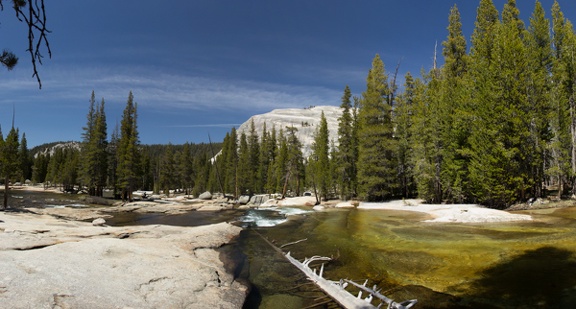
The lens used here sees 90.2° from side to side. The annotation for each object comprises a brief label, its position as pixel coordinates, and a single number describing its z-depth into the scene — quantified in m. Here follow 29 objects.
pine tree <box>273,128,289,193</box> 65.94
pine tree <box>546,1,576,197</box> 27.22
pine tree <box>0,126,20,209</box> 32.47
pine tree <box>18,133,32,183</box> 102.02
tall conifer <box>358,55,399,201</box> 39.28
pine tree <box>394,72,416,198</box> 40.31
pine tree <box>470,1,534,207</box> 23.23
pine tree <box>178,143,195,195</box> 88.94
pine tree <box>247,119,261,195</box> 73.69
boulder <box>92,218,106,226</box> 21.57
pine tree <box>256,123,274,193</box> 75.51
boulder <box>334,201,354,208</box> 37.61
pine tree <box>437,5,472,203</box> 28.73
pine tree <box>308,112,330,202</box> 50.88
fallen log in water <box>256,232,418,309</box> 6.38
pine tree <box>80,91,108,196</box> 56.53
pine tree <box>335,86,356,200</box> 46.97
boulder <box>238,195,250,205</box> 55.03
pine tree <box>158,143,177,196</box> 86.24
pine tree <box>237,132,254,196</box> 73.00
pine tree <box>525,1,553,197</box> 23.69
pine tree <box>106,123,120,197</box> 63.67
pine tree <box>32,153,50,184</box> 107.81
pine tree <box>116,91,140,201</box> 51.81
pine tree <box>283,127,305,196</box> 60.56
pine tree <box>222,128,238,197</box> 74.88
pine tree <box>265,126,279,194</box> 67.01
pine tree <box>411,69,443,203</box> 32.53
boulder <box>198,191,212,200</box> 67.00
